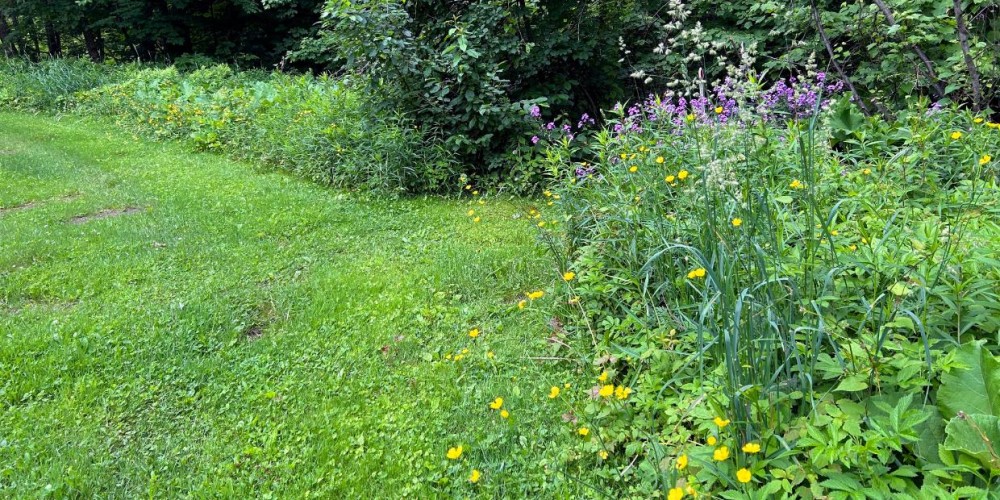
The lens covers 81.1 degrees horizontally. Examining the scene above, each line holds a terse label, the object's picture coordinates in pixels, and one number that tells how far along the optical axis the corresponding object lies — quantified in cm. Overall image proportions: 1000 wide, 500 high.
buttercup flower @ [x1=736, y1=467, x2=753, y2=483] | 155
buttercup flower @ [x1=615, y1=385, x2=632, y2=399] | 205
